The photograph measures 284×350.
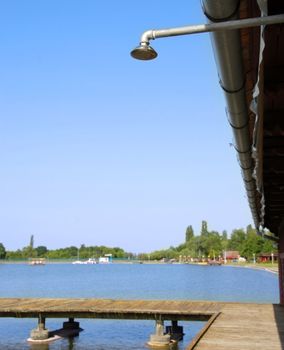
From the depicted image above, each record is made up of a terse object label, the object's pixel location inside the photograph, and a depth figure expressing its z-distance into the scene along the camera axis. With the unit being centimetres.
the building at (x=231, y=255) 17462
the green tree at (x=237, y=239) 17475
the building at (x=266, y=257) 14615
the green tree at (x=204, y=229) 18325
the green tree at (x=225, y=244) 18030
